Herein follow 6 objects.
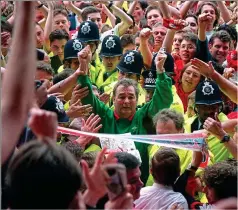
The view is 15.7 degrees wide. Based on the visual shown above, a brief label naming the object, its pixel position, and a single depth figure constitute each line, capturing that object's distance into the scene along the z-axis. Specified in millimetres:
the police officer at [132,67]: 7297
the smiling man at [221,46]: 8117
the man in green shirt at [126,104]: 6254
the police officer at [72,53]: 7715
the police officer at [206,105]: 6121
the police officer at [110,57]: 8062
